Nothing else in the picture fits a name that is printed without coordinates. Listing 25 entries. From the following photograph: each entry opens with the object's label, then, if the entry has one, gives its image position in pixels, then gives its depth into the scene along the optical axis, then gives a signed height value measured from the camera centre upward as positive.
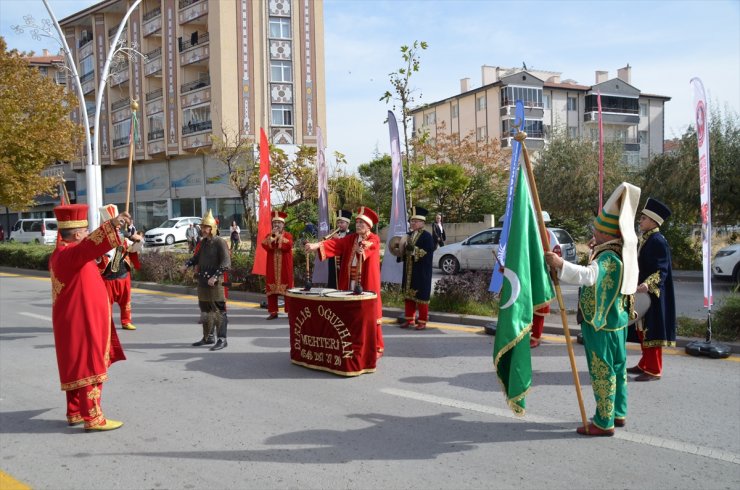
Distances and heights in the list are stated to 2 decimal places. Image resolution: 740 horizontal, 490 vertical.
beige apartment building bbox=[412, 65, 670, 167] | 52.06 +11.90
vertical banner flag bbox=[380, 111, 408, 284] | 10.69 +0.37
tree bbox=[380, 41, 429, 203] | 13.64 +3.37
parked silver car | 18.74 -0.34
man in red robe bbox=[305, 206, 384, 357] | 8.02 -0.15
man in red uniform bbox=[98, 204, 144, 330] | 9.48 -0.42
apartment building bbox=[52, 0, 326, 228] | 38.31 +10.17
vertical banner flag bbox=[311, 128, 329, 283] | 13.06 +1.10
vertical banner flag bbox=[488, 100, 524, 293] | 9.07 +0.29
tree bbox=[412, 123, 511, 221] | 30.64 +2.46
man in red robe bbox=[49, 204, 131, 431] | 5.32 -0.64
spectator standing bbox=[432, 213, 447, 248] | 20.14 +0.24
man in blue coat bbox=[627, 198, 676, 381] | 6.76 -0.58
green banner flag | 4.69 -0.44
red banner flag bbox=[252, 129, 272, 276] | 11.70 +0.64
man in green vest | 4.82 -0.45
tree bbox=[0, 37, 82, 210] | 22.69 +4.40
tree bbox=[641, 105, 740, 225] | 18.56 +1.88
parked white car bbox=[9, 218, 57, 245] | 36.22 +0.99
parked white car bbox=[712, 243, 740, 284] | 15.05 -0.63
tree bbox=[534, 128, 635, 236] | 27.83 +2.89
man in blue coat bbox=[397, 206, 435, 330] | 10.15 -0.38
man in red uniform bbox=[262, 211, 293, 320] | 11.34 -0.31
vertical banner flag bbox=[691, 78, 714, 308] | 8.20 +0.74
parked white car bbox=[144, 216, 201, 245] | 34.19 +0.75
